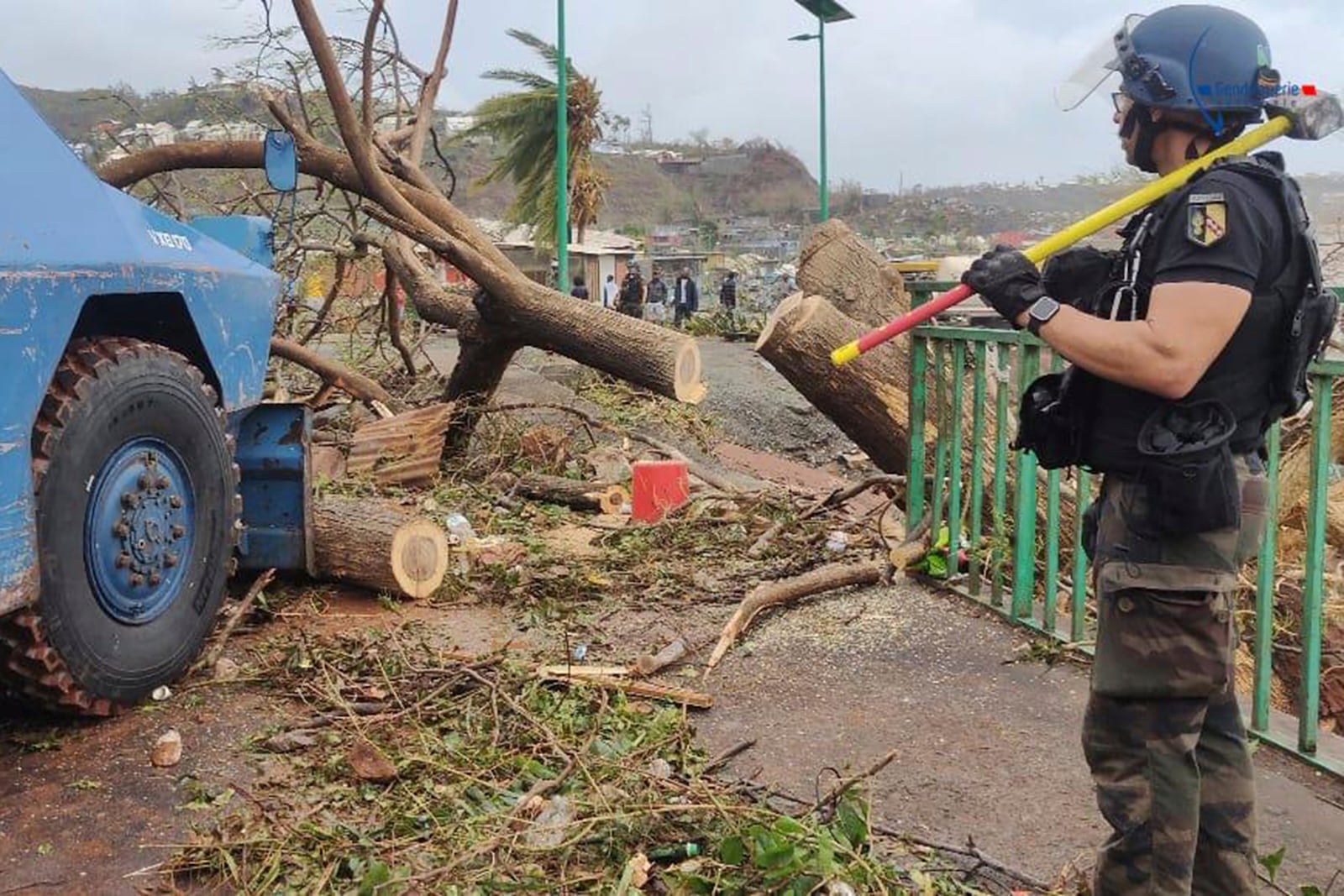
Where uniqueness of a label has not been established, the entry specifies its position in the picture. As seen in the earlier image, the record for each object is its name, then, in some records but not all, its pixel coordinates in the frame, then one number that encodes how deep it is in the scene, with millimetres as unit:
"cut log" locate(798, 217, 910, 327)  8789
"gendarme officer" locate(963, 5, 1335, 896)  2205
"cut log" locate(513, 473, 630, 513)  7652
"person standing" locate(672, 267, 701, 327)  27672
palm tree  29062
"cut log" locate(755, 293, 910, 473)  6148
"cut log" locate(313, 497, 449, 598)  5250
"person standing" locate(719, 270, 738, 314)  26752
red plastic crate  7125
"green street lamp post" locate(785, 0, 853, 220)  24858
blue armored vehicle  3156
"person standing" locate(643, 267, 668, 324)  28312
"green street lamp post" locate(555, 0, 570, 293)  18297
